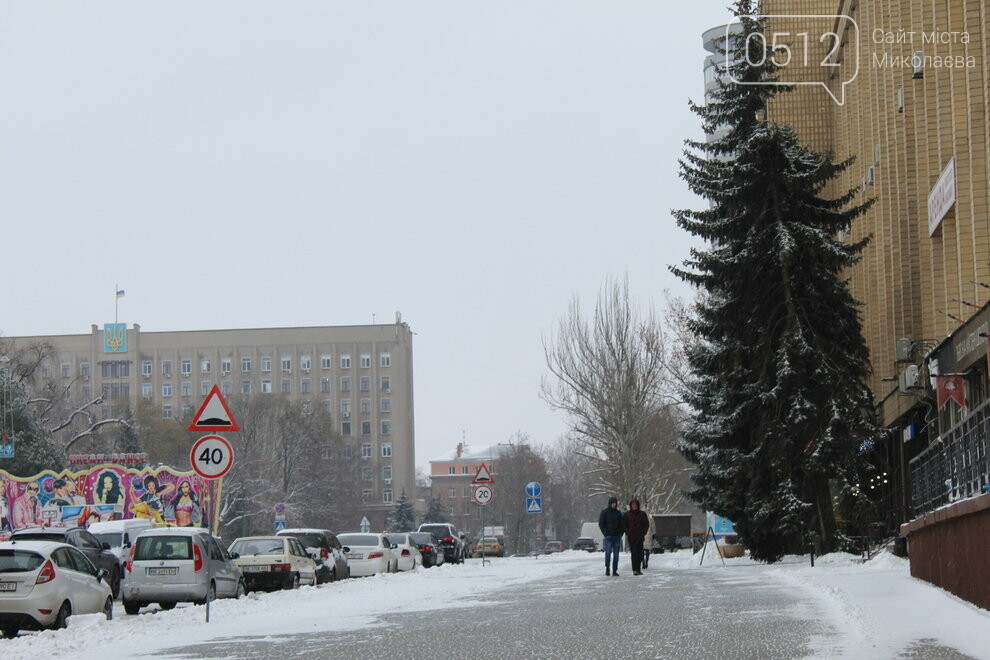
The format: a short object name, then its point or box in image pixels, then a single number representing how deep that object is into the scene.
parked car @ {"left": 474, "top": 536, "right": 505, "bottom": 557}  75.75
